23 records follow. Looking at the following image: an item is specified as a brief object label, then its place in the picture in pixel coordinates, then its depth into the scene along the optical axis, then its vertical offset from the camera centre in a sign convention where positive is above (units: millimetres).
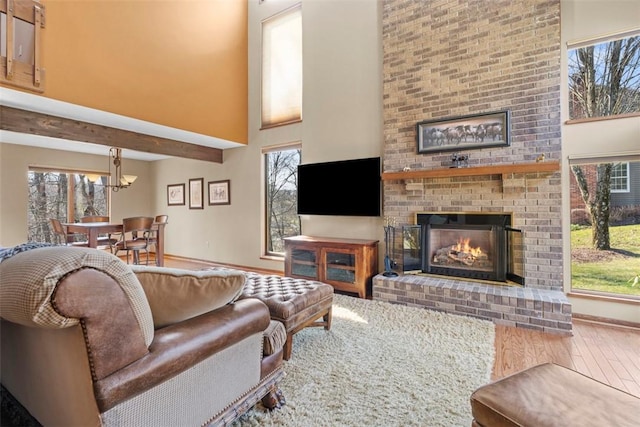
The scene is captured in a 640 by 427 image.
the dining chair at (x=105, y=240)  4816 -398
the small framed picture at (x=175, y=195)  6746 +465
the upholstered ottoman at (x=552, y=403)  975 -669
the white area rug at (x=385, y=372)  1622 -1081
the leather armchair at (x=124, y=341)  870 -457
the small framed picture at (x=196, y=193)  6355 +464
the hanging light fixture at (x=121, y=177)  4715 +629
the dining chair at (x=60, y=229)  4469 -188
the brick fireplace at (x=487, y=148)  3066 +888
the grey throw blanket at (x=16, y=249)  1180 -135
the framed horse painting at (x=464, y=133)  3314 +918
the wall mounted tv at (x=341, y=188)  4127 +368
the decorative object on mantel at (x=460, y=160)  3453 +590
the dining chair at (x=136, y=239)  4496 -389
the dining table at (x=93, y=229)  4207 -190
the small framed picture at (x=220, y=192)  5877 +442
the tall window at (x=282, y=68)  5051 +2518
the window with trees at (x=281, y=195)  5160 +323
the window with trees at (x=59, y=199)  5717 +358
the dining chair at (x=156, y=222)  5039 -115
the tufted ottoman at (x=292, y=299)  2106 -642
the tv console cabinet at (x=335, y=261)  3814 -644
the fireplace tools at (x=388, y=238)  3879 -333
